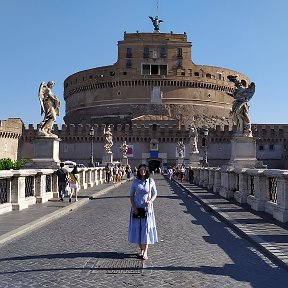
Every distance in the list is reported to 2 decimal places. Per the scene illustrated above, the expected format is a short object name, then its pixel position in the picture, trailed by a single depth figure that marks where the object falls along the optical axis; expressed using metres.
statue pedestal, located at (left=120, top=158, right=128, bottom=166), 33.76
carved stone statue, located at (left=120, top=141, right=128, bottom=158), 33.61
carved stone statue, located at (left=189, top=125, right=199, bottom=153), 25.47
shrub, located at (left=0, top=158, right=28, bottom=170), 28.60
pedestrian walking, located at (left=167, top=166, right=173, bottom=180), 24.45
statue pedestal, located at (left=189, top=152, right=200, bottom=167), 25.03
